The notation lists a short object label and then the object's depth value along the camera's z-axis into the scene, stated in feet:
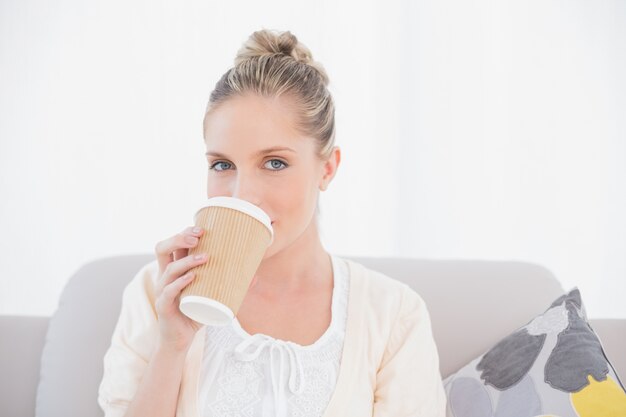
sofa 4.97
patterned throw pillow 4.25
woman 3.95
